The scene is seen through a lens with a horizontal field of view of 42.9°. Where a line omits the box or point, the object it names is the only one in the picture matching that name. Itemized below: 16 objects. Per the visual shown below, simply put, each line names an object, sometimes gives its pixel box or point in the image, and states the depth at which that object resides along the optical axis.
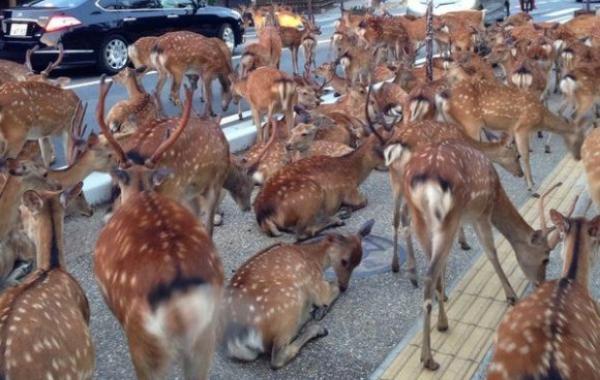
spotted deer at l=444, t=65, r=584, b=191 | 7.73
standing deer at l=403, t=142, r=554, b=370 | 4.48
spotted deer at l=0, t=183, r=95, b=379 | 3.20
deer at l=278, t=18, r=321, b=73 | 14.27
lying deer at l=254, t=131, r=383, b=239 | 6.25
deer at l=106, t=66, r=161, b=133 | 7.86
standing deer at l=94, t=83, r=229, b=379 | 3.21
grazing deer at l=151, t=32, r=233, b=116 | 9.98
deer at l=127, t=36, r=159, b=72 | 11.09
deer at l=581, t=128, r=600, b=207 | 5.67
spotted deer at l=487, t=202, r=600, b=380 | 3.08
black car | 13.06
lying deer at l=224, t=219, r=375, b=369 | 4.42
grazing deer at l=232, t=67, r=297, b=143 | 8.88
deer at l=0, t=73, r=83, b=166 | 7.00
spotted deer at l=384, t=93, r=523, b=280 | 5.64
